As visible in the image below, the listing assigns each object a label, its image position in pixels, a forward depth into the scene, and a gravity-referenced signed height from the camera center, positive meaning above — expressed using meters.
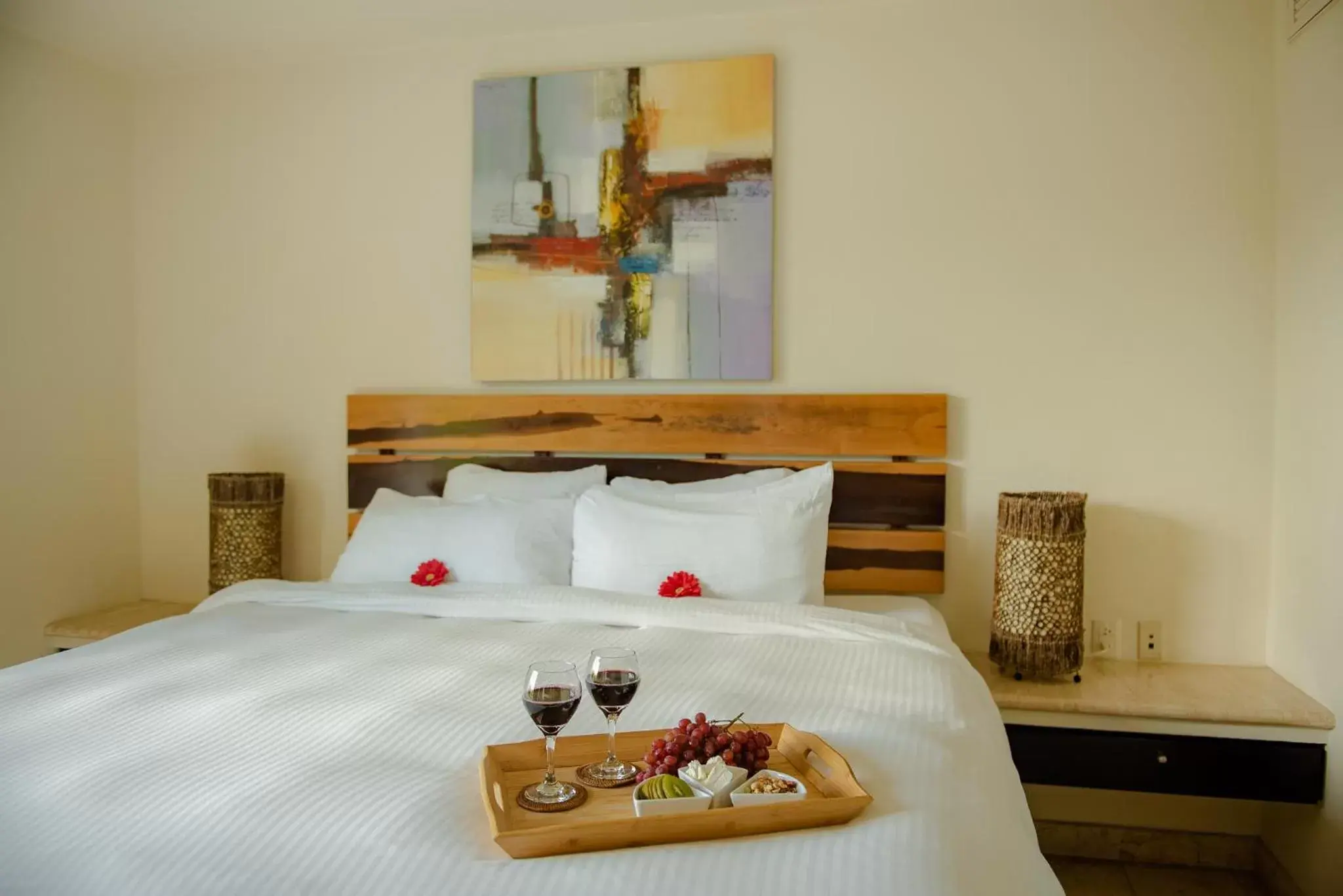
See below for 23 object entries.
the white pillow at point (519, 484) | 2.93 -0.21
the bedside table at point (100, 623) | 3.06 -0.69
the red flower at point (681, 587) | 2.48 -0.44
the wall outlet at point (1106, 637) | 2.73 -0.63
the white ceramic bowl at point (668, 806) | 1.25 -0.51
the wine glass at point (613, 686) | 1.40 -0.40
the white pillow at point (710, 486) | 2.83 -0.20
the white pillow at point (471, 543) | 2.68 -0.36
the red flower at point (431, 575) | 2.66 -0.44
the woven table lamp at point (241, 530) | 3.15 -0.38
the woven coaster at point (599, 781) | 1.39 -0.54
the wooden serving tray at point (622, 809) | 1.19 -0.52
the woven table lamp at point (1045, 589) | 2.48 -0.45
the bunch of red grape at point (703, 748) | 1.36 -0.48
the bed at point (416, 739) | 1.16 -0.52
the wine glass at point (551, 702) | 1.33 -0.40
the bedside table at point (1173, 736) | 2.26 -0.78
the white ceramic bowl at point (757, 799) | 1.27 -0.51
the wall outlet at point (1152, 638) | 2.70 -0.62
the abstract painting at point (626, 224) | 2.94 +0.62
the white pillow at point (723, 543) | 2.52 -0.34
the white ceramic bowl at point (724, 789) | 1.28 -0.51
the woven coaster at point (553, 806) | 1.31 -0.54
